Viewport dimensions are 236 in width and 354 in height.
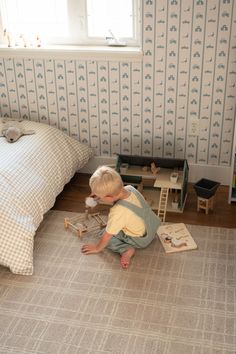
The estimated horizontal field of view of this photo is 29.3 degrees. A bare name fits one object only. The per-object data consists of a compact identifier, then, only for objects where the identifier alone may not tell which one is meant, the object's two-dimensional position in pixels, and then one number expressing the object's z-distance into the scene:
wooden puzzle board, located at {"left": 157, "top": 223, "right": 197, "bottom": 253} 2.36
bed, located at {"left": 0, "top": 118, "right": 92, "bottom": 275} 2.16
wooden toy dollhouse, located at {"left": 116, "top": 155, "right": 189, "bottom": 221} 2.66
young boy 2.19
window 2.79
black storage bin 2.62
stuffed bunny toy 2.74
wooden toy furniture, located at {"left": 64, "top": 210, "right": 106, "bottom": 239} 2.49
